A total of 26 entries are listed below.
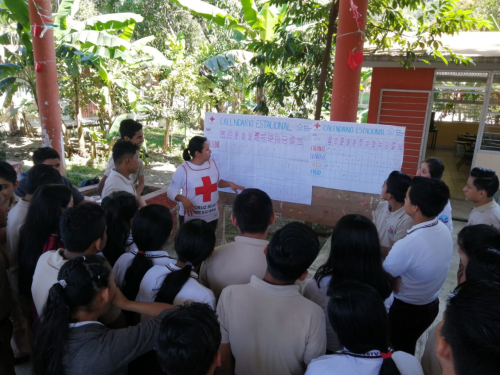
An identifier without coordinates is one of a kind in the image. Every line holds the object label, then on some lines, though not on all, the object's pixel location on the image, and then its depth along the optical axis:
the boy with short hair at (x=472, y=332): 0.94
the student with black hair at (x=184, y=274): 1.72
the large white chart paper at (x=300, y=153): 3.41
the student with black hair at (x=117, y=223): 2.25
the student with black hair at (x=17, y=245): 2.30
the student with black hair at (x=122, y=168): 3.12
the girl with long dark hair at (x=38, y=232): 2.08
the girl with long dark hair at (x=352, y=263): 1.75
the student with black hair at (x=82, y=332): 1.39
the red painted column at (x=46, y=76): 5.03
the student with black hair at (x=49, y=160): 3.09
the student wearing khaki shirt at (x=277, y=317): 1.49
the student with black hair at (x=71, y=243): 1.74
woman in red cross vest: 3.43
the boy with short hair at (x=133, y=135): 3.73
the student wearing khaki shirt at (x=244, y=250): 1.95
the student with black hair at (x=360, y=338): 1.23
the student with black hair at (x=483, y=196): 2.64
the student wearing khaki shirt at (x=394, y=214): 2.53
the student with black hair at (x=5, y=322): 2.08
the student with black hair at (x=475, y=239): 1.85
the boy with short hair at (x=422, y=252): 2.06
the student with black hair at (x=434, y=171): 2.81
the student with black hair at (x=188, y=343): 1.19
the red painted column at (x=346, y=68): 3.93
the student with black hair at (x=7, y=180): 2.69
